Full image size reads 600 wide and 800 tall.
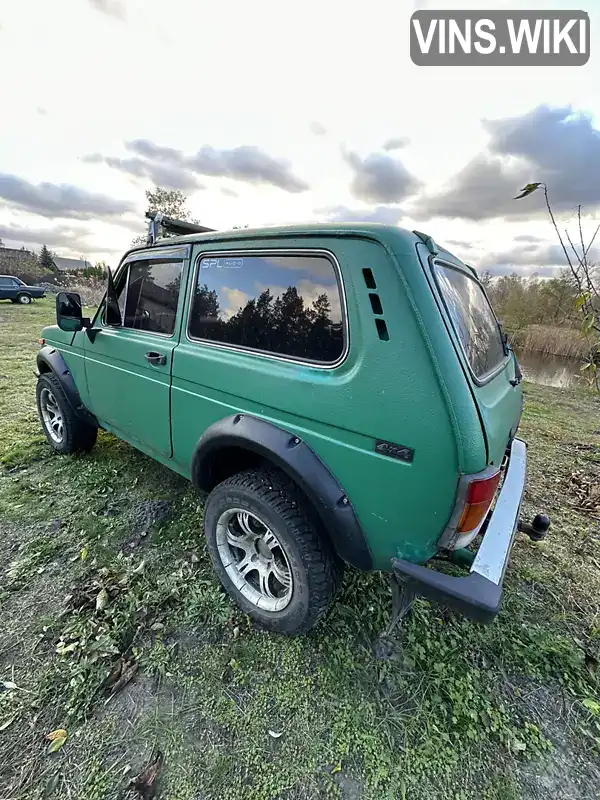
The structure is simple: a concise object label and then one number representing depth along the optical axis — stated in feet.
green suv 4.56
